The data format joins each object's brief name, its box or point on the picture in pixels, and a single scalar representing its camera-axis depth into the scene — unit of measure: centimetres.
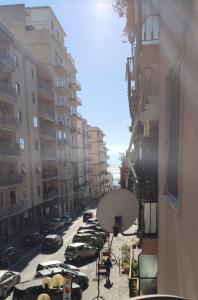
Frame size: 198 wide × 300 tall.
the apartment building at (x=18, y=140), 2205
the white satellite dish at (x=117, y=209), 375
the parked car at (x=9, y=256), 1659
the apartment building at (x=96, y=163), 5574
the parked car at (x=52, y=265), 1405
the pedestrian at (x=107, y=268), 1295
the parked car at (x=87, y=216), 3062
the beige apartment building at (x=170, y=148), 231
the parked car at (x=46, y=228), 2434
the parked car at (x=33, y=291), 1093
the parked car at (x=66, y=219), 2891
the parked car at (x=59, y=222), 2648
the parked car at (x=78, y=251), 1719
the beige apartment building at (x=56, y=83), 3091
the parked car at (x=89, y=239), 1944
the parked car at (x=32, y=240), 2099
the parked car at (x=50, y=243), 1964
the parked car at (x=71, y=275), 1287
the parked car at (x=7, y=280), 1243
